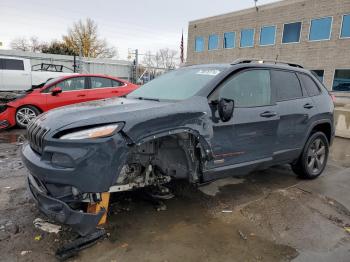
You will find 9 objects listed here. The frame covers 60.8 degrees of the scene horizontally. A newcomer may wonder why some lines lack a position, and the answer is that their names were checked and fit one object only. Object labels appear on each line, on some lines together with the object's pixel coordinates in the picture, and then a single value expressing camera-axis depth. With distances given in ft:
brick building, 60.08
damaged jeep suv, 8.07
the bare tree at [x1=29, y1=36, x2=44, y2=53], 183.23
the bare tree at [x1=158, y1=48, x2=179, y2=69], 166.75
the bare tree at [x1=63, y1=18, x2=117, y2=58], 152.56
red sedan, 25.14
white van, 41.50
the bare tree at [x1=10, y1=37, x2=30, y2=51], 192.60
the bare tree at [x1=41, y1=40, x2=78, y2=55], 138.92
